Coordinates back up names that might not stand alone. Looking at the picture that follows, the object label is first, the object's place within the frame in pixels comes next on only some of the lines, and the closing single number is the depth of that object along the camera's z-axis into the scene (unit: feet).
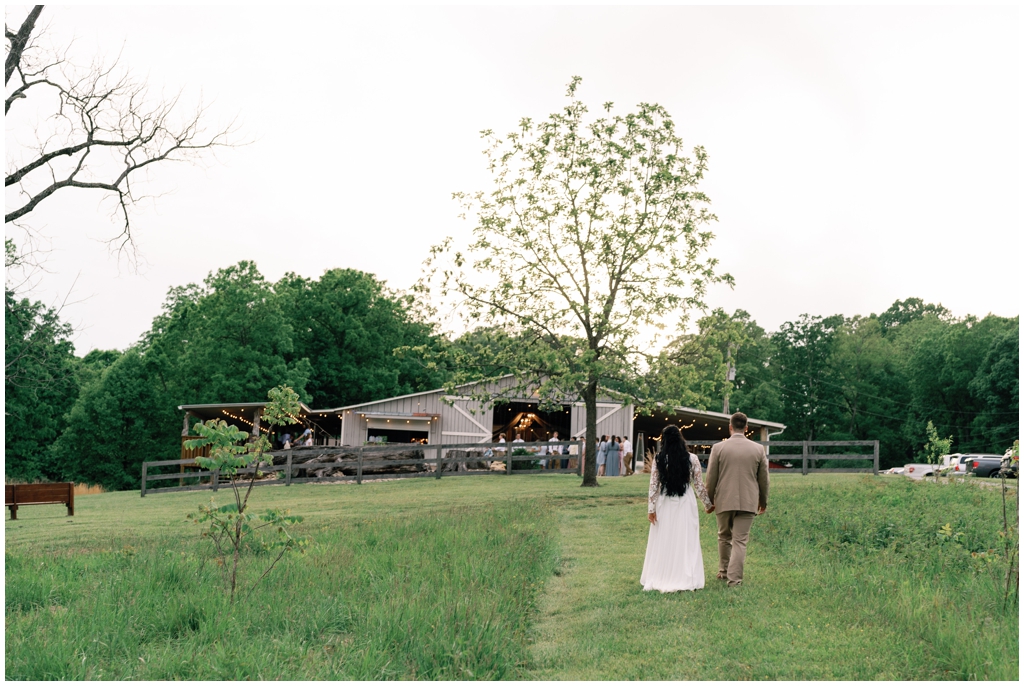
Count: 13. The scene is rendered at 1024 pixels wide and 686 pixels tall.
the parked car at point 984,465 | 114.08
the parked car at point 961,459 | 118.01
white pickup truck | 114.81
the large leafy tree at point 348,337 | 166.09
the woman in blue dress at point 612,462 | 92.87
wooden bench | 58.18
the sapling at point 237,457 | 25.40
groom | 27.43
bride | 26.68
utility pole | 71.20
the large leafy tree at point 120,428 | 158.81
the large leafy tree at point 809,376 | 210.55
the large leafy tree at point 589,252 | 70.54
